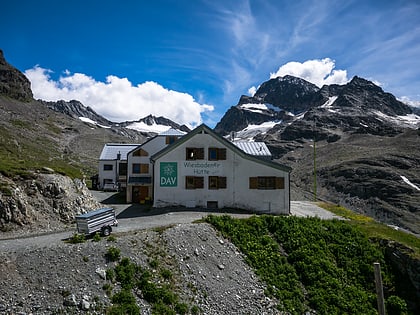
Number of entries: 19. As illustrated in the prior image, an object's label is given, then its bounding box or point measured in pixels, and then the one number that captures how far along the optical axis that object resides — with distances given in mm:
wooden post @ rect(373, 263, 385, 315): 15805
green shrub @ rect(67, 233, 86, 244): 18109
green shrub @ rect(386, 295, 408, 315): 19922
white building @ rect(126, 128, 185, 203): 40438
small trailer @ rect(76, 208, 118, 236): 19516
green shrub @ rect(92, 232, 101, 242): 18281
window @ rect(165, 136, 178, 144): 44812
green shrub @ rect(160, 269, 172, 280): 17094
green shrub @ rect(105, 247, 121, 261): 16869
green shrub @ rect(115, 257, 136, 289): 15750
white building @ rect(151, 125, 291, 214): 33719
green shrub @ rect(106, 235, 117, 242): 18438
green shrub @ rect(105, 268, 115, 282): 15641
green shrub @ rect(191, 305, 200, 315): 15634
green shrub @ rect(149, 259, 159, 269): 17422
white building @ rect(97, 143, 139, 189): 57294
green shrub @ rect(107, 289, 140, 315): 14070
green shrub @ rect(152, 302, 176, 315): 14755
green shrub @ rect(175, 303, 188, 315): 15281
